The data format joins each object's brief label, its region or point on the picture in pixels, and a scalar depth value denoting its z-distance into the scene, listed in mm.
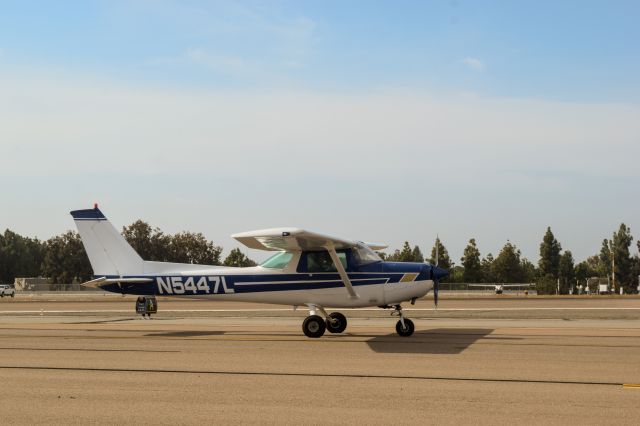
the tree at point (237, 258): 113756
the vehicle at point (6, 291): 74112
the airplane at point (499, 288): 68138
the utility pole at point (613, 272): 104269
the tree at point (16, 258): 142750
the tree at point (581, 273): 132250
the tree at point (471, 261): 98938
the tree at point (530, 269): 131900
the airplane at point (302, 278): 18047
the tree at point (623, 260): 106750
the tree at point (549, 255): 104875
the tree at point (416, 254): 110812
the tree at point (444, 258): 92125
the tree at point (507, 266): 106312
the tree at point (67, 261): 103625
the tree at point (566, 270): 110538
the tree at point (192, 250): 98688
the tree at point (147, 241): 98062
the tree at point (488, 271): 109869
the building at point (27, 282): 97675
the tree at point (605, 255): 139088
